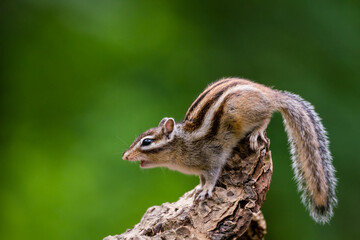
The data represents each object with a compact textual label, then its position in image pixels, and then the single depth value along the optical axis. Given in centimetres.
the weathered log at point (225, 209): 523
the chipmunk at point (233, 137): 584
